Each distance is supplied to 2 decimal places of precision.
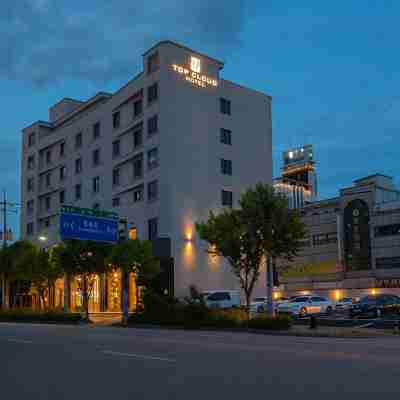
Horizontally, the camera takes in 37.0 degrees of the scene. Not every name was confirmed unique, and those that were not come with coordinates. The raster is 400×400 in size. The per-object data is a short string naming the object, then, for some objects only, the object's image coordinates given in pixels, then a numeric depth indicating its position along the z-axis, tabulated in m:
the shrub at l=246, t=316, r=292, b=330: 27.25
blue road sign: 34.50
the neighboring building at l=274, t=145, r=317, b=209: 99.31
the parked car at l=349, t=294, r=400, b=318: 36.78
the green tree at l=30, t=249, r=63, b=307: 48.81
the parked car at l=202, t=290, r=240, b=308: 41.41
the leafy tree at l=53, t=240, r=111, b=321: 40.41
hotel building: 49.75
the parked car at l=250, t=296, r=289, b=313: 44.25
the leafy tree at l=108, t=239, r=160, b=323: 38.50
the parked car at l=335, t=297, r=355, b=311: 44.19
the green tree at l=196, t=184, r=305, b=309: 31.09
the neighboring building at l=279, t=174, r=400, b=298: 67.00
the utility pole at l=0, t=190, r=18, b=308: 57.44
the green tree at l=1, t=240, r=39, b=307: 49.78
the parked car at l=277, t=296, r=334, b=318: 39.47
